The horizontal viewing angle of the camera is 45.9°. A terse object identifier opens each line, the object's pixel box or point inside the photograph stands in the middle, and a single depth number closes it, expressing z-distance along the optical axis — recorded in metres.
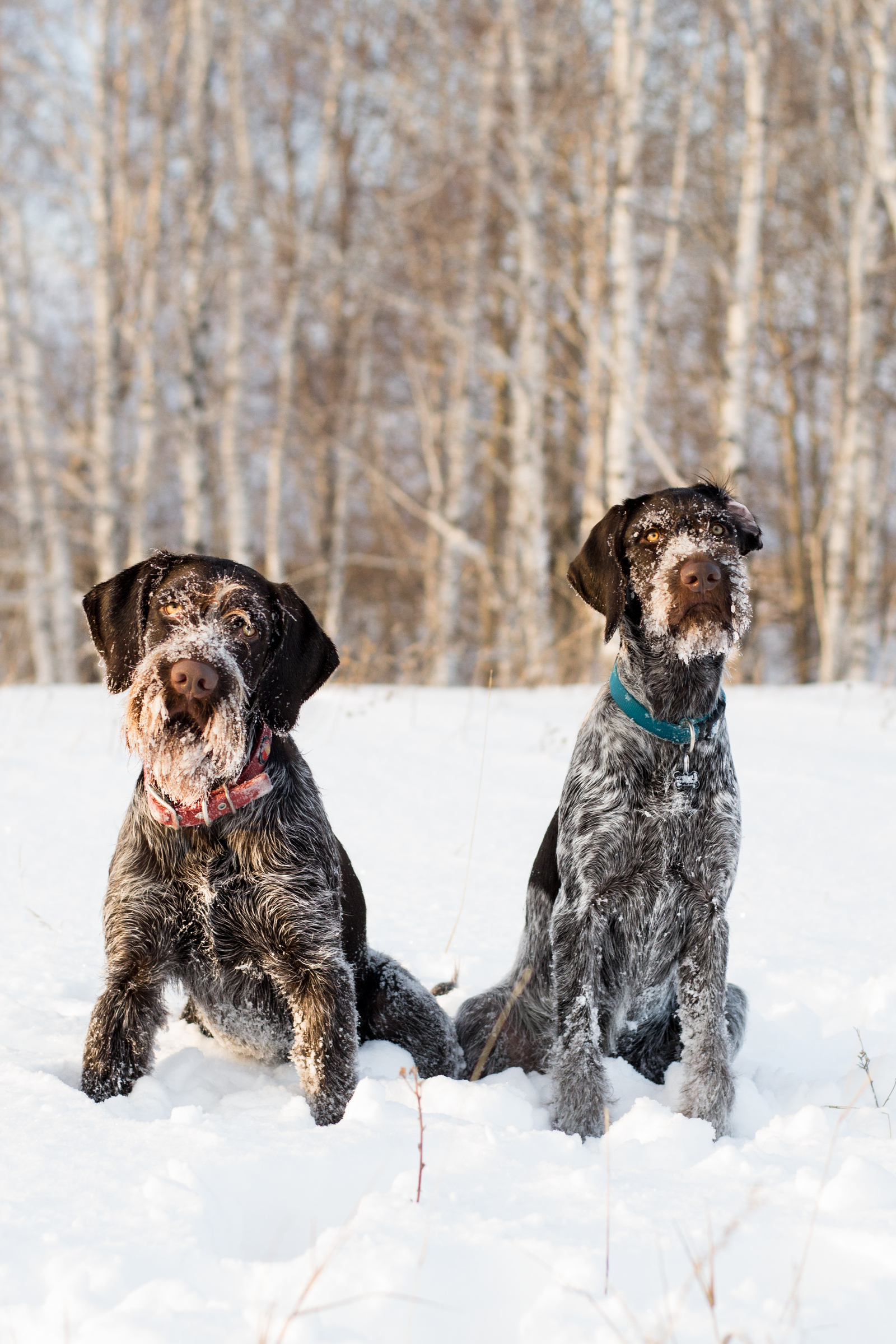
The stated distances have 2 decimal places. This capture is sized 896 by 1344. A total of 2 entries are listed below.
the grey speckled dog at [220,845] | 2.76
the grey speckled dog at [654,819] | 3.15
